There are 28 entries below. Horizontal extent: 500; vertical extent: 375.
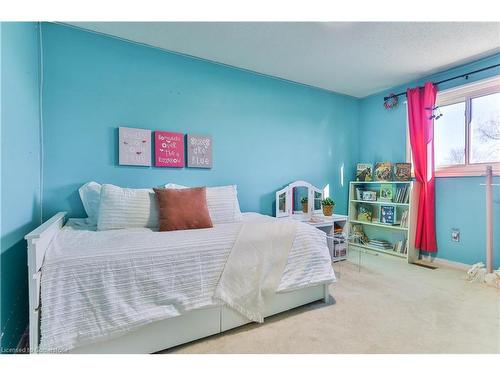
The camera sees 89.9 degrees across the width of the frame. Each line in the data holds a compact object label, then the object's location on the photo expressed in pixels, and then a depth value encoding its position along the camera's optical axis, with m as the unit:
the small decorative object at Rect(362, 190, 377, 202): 3.48
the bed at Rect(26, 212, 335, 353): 1.13
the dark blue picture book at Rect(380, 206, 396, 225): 3.27
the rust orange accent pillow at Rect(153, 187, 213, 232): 1.94
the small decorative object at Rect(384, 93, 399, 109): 3.40
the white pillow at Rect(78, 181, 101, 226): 2.03
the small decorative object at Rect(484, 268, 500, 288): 2.30
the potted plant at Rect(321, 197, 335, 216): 3.12
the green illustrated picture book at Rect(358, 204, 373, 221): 3.57
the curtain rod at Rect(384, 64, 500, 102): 2.50
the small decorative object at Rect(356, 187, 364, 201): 3.65
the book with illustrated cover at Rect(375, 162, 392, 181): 3.38
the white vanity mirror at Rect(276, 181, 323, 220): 3.14
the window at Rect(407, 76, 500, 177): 2.63
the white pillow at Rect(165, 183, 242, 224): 2.29
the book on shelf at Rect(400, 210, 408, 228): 3.14
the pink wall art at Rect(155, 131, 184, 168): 2.43
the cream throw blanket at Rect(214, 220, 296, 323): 1.58
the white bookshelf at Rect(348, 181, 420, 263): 3.07
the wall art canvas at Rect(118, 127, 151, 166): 2.25
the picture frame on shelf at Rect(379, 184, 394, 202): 3.31
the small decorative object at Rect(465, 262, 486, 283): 2.45
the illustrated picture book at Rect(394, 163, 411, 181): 3.20
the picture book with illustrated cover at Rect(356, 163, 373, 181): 3.59
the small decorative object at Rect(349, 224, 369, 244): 3.61
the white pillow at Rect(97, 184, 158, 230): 1.88
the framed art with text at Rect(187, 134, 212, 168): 2.59
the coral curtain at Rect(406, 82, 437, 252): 2.98
